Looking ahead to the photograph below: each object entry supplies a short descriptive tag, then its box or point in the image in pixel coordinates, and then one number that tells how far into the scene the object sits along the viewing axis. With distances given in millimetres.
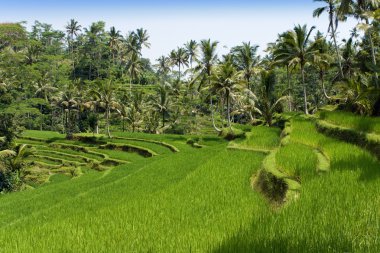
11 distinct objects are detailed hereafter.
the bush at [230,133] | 32375
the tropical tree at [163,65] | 92938
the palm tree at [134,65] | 71375
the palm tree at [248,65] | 44969
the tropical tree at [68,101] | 55438
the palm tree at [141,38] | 90688
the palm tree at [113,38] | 85000
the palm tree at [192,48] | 70150
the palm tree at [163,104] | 54844
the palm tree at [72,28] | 94812
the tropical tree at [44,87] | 67362
